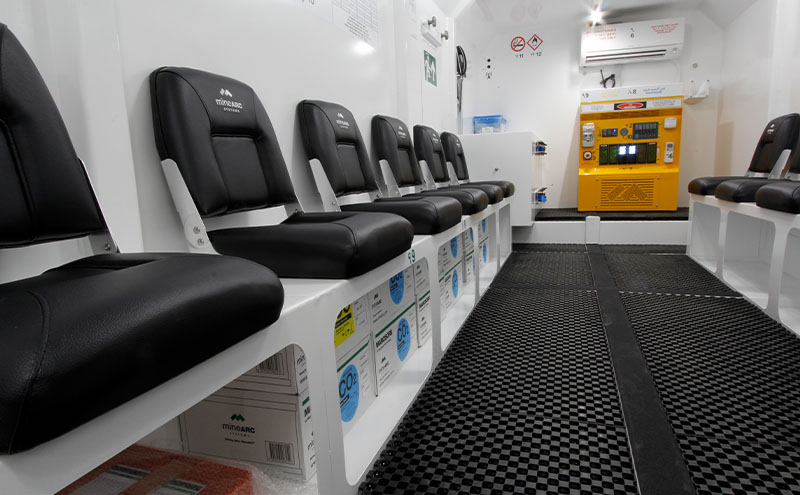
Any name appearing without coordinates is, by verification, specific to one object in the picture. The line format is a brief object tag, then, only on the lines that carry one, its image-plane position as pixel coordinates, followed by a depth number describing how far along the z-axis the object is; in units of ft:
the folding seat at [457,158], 11.42
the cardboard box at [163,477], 2.85
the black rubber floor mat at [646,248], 12.61
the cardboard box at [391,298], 4.83
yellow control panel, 14.48
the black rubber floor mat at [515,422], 3.65
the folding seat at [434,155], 9.47
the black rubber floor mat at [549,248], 13.20
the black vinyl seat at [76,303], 1.33
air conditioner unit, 15.49
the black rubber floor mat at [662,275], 8.89
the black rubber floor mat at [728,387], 3.66
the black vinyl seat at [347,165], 5.48
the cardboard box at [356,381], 4.12
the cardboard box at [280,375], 3.17
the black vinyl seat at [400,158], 7.42
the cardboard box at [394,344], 4.92
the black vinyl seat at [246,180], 3.40
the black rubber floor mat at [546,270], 9.72
